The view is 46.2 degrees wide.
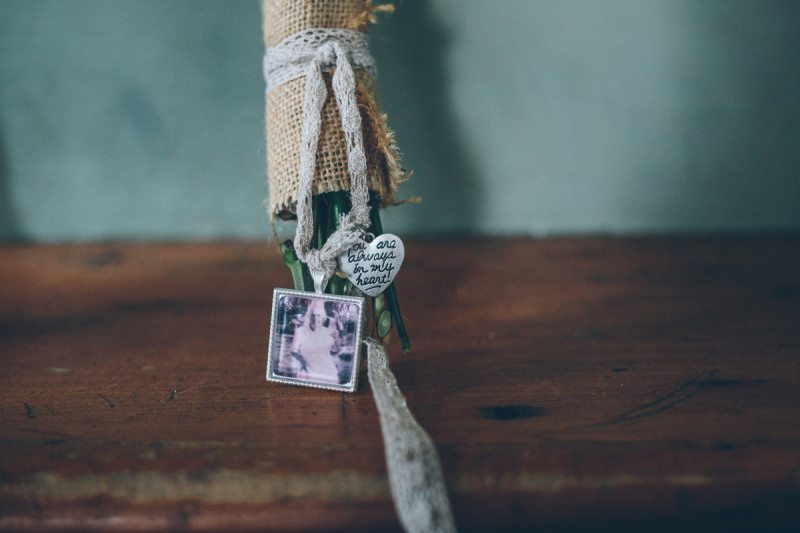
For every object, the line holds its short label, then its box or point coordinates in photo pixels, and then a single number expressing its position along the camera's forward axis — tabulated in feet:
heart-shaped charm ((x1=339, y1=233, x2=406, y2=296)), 0.93
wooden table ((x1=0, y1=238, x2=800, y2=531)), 0.81
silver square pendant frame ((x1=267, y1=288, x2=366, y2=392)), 0.92
